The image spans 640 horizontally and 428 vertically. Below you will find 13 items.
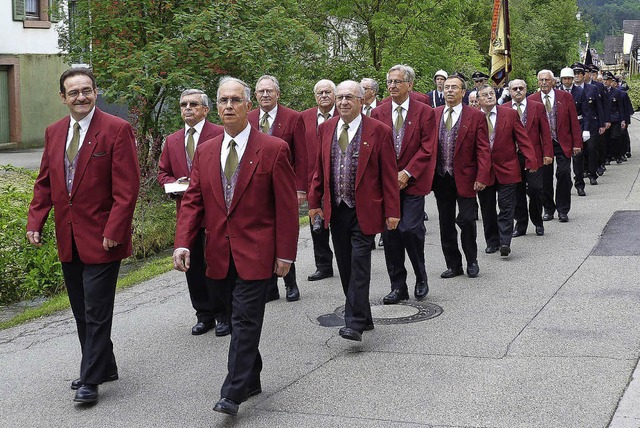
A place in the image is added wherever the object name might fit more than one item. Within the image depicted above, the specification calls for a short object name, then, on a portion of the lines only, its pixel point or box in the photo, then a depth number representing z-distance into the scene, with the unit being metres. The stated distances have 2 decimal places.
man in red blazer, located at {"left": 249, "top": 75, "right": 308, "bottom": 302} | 9.64
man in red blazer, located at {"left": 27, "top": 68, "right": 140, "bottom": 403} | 6.75
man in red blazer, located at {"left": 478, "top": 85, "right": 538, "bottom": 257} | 12.07
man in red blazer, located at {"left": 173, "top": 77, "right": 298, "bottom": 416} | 6.34
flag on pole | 21.03
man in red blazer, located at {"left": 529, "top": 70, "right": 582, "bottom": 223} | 14.53
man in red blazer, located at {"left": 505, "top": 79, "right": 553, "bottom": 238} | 13.38
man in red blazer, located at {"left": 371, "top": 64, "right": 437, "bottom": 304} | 9.34
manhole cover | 8.67
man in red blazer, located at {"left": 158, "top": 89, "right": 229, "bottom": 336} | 8.58
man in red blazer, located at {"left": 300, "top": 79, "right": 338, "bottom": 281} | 10.69
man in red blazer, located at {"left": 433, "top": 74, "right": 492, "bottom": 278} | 10.57
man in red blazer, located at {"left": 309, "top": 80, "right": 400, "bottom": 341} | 8.02
